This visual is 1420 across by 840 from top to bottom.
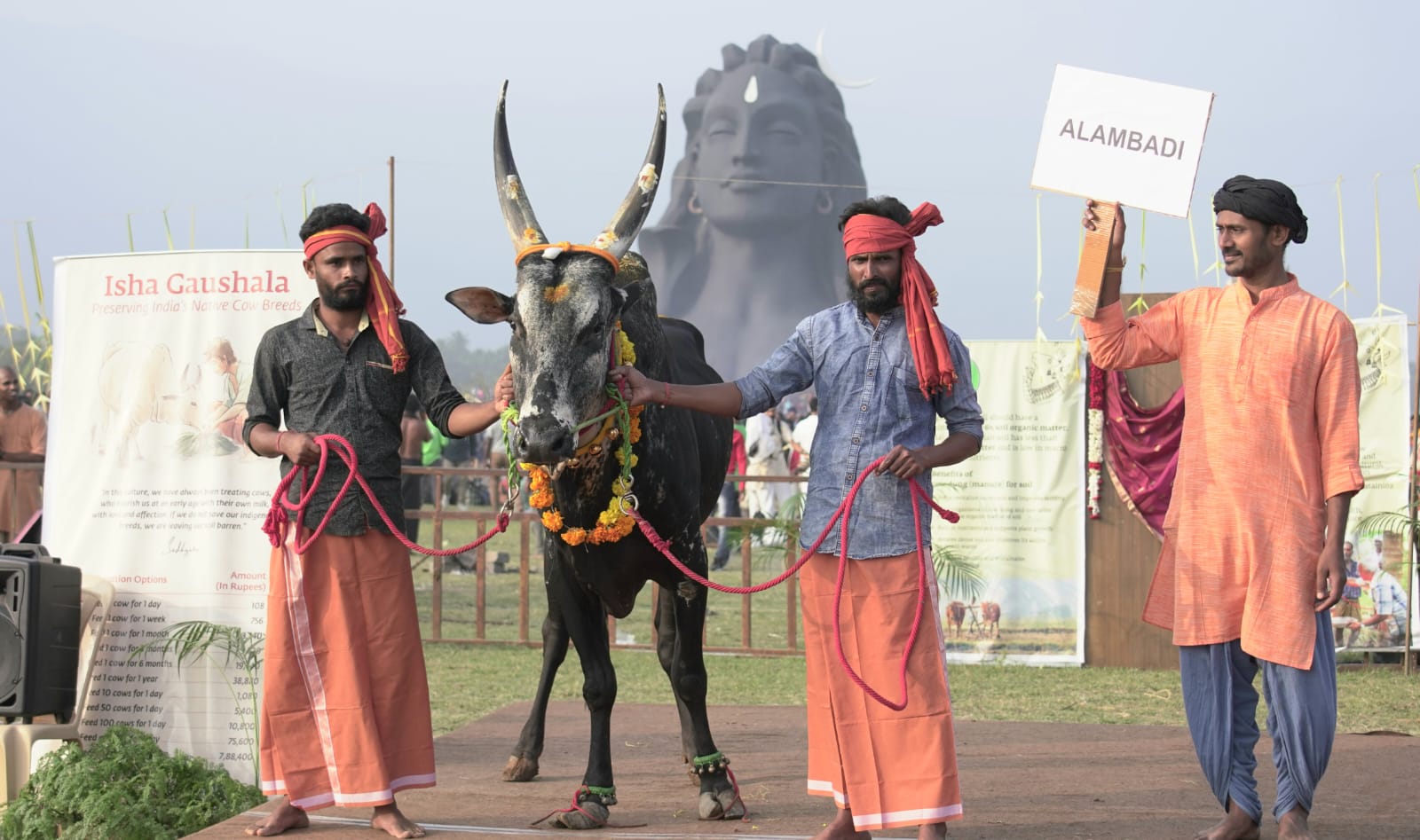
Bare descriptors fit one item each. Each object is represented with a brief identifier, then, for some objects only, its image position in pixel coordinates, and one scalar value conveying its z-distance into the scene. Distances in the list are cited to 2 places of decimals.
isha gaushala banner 12.87
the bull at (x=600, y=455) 9.29
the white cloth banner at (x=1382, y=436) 20.25
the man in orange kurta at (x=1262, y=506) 9.53
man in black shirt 9.98
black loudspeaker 11.87
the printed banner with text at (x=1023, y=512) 21.02
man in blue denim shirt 9.12
